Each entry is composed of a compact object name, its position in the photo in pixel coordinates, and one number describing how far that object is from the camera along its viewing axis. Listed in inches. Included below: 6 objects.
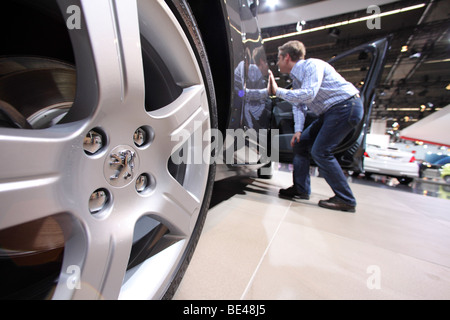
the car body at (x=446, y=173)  275.9
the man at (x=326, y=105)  58.6
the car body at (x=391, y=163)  175.3
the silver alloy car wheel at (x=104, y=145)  13.0
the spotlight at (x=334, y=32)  230.7
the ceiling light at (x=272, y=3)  157.4
